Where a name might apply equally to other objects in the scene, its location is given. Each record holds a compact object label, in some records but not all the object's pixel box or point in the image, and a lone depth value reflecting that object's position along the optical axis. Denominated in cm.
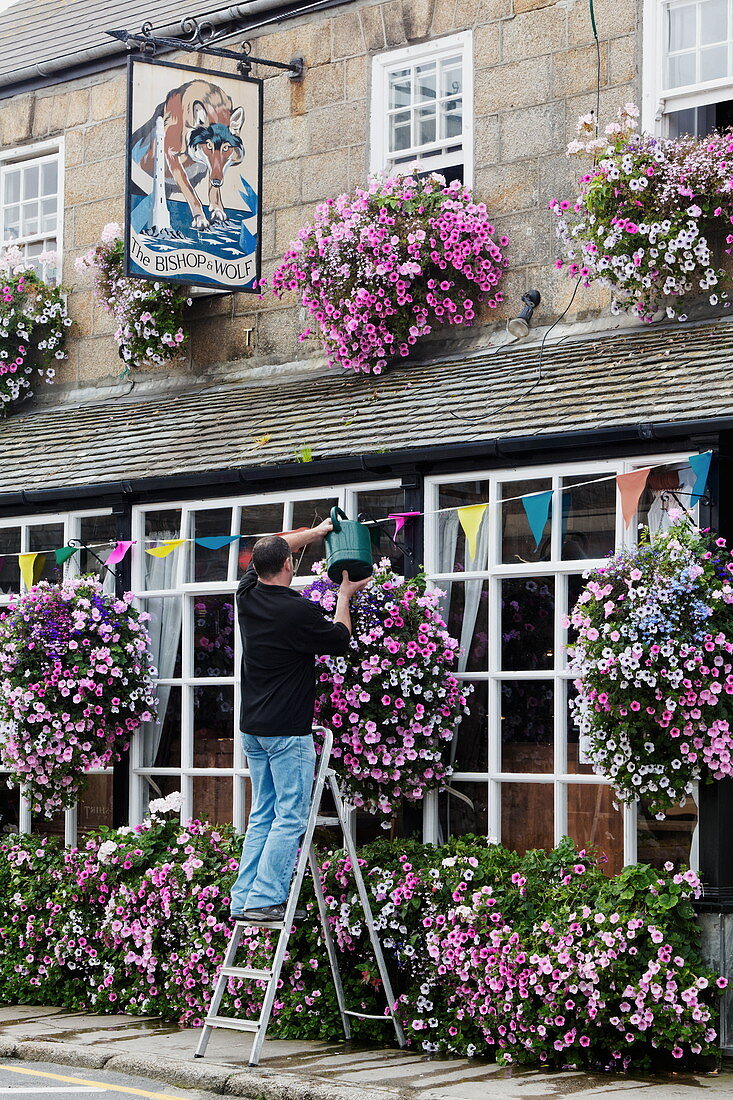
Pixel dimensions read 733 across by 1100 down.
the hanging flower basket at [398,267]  1881
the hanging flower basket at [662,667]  1361
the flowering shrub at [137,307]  2168
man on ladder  1415
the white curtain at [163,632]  1813
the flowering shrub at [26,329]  2334
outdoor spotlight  1860
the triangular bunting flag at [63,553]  1814
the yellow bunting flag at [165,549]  1725
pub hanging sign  1879
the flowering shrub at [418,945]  1355
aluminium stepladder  1369
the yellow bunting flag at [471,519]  1523
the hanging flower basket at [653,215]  1686
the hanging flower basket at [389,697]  1530
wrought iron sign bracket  1968
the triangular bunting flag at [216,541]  1668
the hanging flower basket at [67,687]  1733
